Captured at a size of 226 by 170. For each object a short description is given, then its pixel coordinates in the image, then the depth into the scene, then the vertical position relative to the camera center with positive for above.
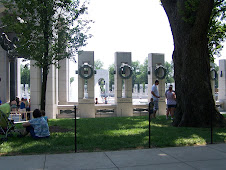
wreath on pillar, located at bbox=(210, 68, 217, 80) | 21.03 +1.28
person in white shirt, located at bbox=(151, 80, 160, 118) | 12.95 -0.32
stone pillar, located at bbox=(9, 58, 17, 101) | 15.45 +0.78
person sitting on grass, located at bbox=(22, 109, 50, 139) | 7.52 -1.11
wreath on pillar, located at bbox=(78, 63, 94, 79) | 16.82 +1.23
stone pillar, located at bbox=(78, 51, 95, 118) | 16.97 -0.23
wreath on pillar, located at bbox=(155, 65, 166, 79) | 18.08 +1.28
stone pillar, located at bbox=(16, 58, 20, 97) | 22.91 +0.96
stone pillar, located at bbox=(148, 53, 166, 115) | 18.38 +1.58
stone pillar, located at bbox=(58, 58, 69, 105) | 21.17 +0.62
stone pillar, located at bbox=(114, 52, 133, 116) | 17.50 -0.07
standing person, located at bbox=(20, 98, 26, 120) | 15.88 -1.12
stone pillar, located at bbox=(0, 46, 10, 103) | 21.00 +1.32
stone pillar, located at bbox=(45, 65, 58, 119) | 16.22 -0.42
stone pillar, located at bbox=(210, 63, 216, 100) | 21.02 +0.95
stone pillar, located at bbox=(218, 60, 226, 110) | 21.74 +0.48
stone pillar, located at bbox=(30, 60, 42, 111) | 15.98 +0.22
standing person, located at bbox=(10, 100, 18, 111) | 16.25 -0.99
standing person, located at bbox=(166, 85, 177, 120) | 12.41 -0.57
